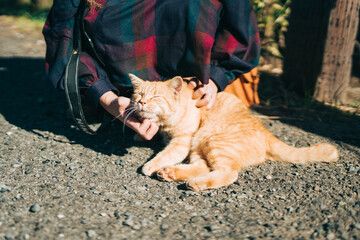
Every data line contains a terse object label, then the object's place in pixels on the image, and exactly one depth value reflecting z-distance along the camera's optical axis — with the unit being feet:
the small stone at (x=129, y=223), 5.57
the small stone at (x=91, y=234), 5.19
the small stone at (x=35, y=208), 5.80
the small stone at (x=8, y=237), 5.01
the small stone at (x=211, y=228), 5.46
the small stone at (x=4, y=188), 6.44
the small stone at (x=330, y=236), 5.15
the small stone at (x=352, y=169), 7.39
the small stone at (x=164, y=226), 5.50
